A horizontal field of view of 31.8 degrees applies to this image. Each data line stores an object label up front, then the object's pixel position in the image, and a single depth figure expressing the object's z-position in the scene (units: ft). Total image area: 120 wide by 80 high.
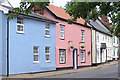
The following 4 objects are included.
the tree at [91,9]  36.68
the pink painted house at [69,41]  81.87
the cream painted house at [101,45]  110.83
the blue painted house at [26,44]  59.62
